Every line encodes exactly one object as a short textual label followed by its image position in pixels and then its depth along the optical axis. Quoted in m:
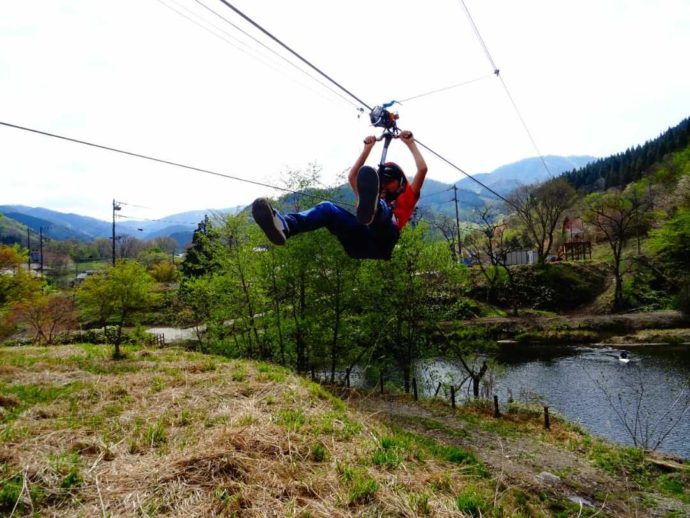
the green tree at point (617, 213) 33.07
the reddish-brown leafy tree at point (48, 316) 20.45
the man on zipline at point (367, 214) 3.82
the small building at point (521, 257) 43.91
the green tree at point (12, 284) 17.20
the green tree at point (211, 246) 15.53
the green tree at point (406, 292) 14.77
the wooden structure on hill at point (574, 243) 43.53
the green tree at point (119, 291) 12.25
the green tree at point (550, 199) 38.72
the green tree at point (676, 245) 31.11
